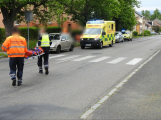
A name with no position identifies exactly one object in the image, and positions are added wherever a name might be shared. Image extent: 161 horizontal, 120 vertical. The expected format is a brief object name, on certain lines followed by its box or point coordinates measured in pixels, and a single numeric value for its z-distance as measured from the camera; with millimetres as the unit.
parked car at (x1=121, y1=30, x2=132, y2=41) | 46969
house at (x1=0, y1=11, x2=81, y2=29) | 46428
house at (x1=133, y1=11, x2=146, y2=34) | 134375
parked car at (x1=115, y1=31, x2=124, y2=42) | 39688
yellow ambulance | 24995
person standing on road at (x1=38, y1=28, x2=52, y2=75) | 10078
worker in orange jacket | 7699
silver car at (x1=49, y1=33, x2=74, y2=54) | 20031
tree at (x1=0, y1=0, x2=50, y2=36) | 19953
